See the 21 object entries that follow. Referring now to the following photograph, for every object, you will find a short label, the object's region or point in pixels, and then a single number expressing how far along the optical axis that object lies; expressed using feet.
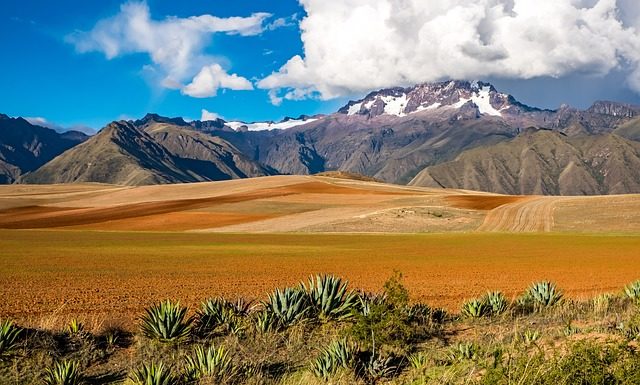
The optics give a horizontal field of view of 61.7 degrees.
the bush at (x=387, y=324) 42.57
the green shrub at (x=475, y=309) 56.80
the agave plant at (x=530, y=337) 41.80
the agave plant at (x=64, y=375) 36.40
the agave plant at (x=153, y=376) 33.81
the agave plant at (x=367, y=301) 48.37
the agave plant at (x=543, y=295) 62.85
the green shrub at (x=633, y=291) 63.45
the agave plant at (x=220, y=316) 49.52
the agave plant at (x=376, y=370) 38.58
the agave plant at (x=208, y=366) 36.55
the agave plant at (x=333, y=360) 37.39
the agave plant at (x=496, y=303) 58.18
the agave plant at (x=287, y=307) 49.98
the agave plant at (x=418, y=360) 39.14
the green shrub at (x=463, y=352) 39.00
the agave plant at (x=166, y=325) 45.60
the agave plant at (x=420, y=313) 51.30
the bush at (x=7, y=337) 40.70
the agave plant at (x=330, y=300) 51.47
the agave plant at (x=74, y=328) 45.93
